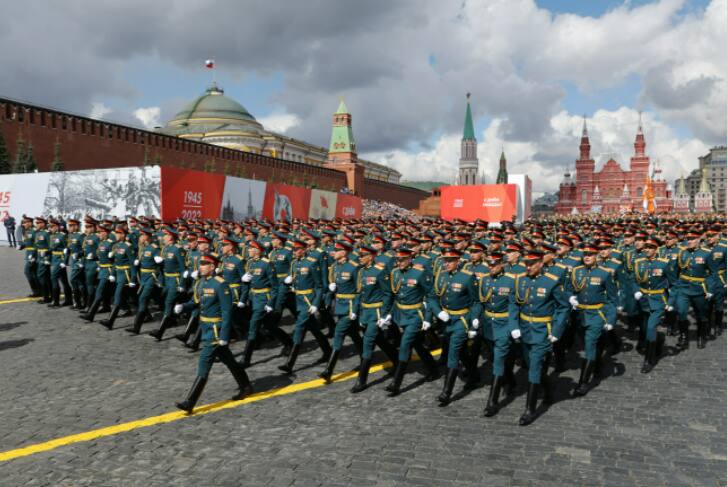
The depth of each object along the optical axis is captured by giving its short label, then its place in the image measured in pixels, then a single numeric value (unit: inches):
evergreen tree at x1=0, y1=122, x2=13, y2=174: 1292.2
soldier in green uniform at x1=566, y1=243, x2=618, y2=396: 285.7
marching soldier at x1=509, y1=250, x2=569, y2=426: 254.2
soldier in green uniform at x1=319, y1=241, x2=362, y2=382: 302.2
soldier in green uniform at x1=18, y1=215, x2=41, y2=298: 510.0
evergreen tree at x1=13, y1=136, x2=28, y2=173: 1300.4
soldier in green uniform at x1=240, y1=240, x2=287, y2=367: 340.2
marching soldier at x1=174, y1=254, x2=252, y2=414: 255.8
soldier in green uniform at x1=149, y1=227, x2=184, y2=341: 398.0
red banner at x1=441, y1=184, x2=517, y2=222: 1298.0
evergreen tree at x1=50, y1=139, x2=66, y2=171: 1381.6
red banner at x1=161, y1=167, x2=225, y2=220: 908.6
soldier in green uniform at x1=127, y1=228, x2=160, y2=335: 400.5
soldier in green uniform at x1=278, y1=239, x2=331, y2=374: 322.0
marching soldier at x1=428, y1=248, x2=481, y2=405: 271.4
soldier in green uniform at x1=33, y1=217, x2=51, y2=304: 502.2
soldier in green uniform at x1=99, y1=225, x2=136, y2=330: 425.4
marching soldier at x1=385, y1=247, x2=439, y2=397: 285.7
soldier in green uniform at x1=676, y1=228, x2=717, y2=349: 370.3
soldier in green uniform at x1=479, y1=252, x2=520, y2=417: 256.5
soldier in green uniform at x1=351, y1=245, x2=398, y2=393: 288.7
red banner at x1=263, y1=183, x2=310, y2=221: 1240.8
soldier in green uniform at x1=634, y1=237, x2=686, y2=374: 329.7
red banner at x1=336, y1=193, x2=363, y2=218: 1765.4
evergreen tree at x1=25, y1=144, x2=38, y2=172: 1316.4
